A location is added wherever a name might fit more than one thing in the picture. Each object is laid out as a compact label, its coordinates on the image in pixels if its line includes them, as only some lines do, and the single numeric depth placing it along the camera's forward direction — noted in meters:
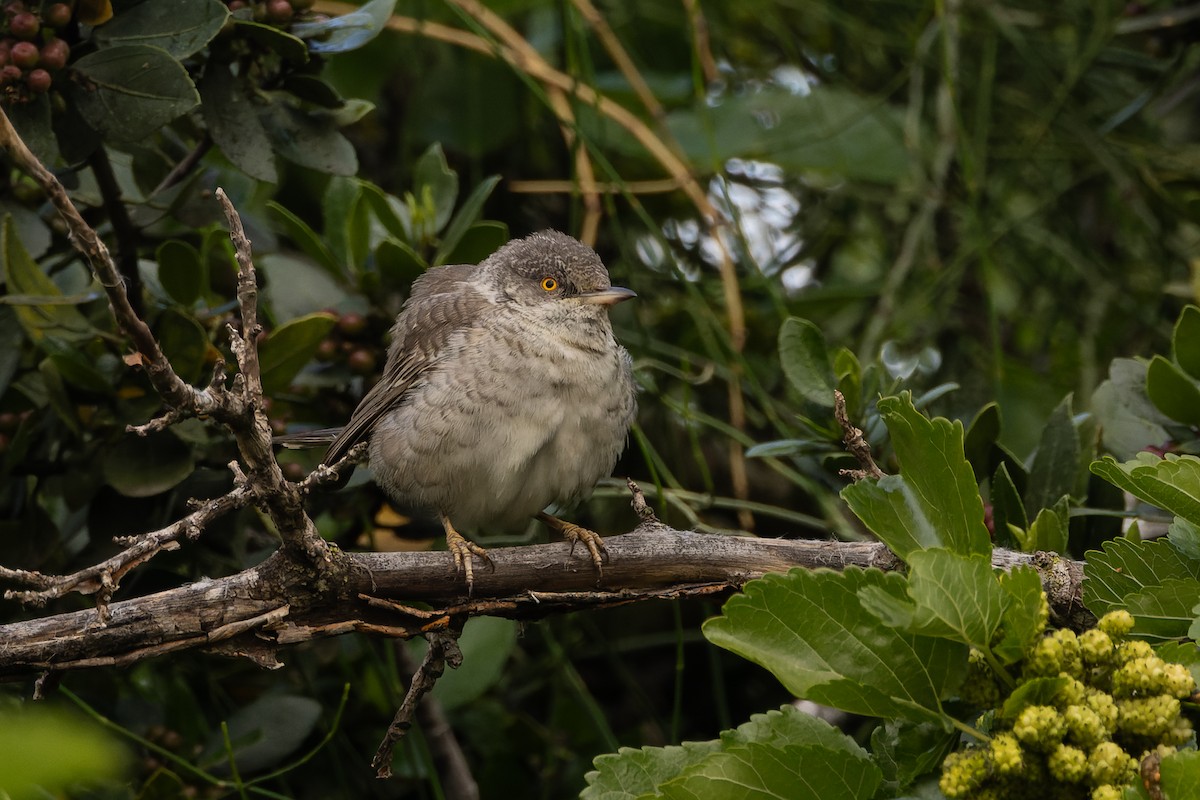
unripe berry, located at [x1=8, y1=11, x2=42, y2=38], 5.31
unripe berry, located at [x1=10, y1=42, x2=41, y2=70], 5.34
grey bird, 6.36
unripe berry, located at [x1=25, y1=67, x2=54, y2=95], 5.39
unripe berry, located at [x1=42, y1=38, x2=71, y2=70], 5.45
